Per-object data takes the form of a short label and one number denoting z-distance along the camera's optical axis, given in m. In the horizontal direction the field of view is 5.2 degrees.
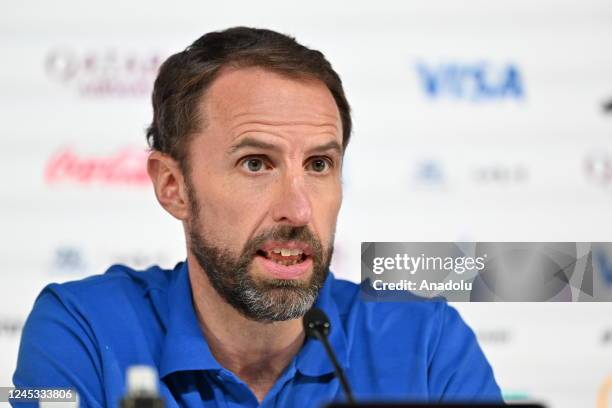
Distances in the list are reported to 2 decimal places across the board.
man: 5.42
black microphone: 5.29
